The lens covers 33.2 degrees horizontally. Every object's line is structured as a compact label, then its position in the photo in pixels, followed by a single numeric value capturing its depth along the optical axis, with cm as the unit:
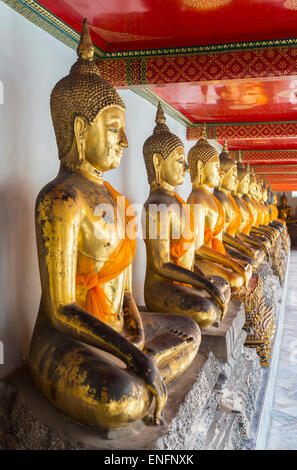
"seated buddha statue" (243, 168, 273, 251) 698
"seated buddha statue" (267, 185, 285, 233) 1111
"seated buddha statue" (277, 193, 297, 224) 2056
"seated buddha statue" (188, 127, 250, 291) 391
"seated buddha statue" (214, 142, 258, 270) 502
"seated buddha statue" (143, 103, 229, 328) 304
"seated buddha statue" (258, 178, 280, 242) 857
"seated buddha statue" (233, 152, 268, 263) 593
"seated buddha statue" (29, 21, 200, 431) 181
